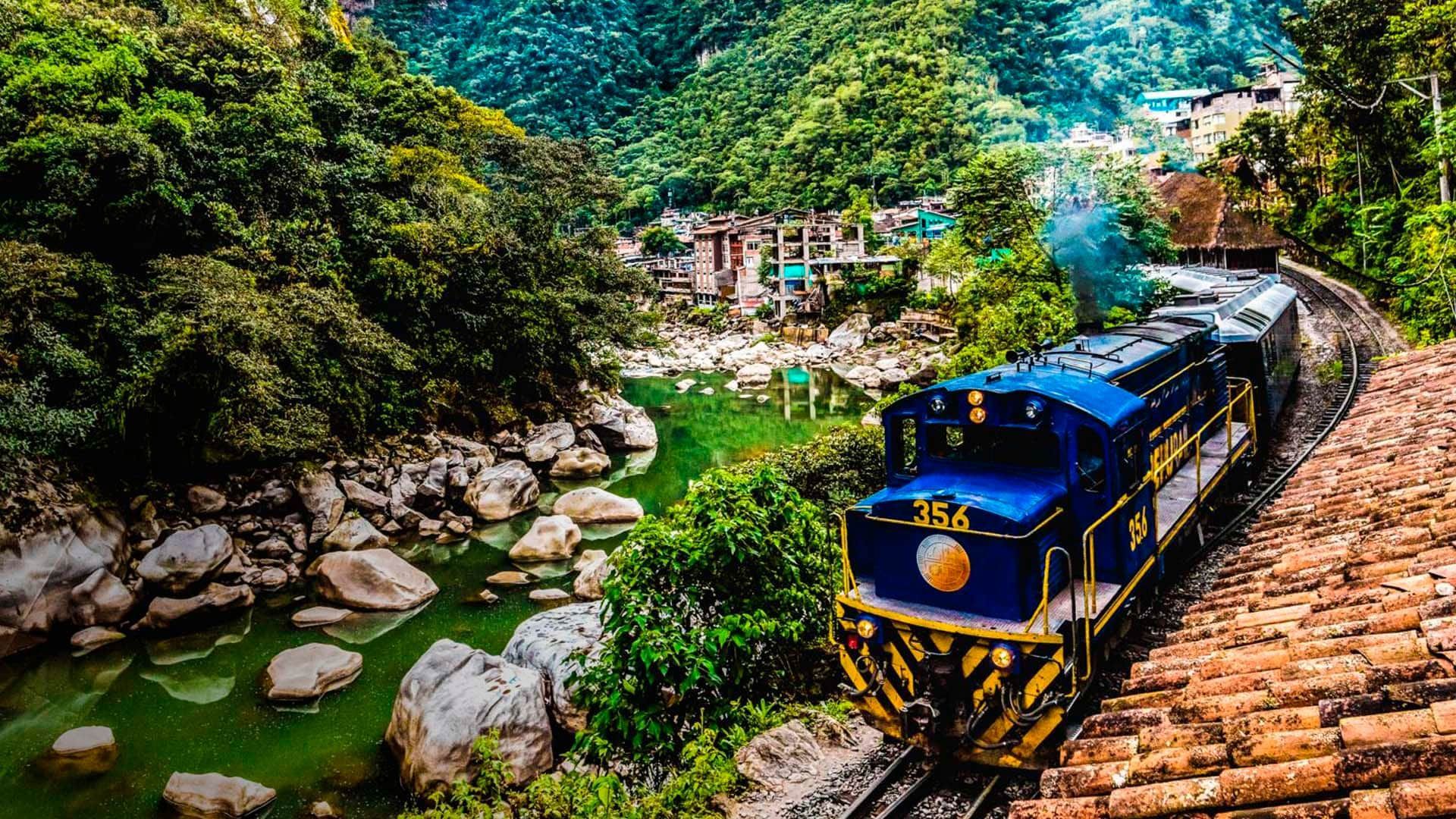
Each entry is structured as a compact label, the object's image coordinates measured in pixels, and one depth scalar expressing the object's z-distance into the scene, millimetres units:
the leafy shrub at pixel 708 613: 7426
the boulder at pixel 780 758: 6914
